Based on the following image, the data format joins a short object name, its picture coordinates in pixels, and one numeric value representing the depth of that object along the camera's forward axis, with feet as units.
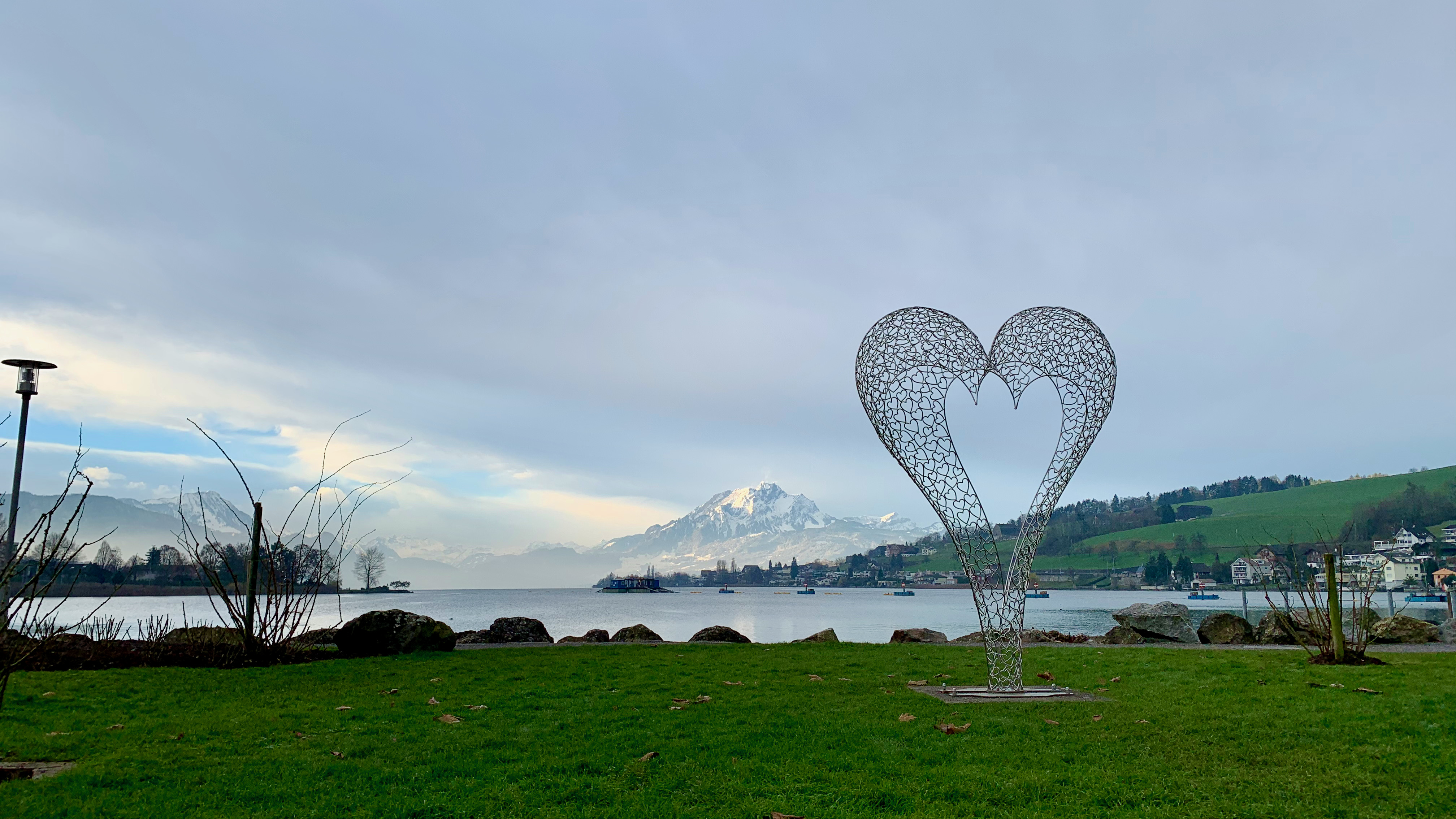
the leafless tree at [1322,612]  46.03
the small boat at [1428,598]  212.64
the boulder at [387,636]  54.34
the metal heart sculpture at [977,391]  35.99
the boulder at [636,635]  72.33
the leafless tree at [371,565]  122.93
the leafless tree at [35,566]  19.52
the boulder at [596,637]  71.00
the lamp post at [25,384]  46.96
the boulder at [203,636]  50.08
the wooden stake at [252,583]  47.55
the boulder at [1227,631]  66.08
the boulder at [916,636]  71.82
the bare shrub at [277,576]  47.75
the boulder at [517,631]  68.69
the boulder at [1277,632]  62.08
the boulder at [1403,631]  61.87
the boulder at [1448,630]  62.59
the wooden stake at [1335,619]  45.03
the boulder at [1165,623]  68.23
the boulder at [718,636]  71.34
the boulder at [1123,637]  67.31
